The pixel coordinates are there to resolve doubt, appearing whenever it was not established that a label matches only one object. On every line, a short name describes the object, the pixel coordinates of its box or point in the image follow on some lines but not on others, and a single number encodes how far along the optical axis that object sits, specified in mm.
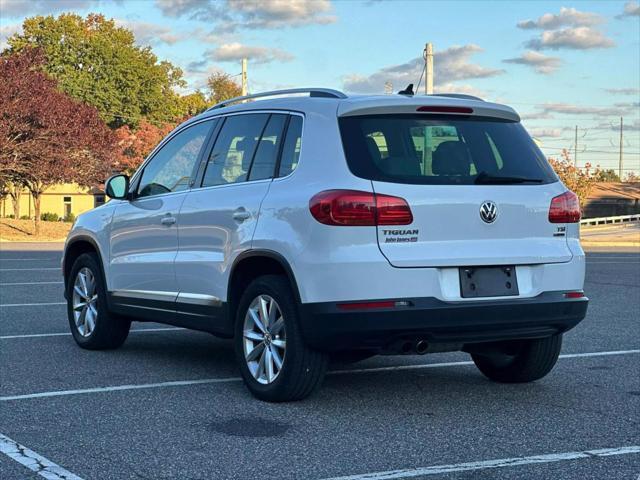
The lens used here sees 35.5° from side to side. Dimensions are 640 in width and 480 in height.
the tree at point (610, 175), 172475
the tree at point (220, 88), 87812
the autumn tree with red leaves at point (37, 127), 38531
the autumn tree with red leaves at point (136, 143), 66188
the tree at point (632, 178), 111462
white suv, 5836
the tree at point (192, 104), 81688
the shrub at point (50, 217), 63188
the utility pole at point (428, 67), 33844
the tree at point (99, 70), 72500
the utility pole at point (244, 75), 50562
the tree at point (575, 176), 70250
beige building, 80062
